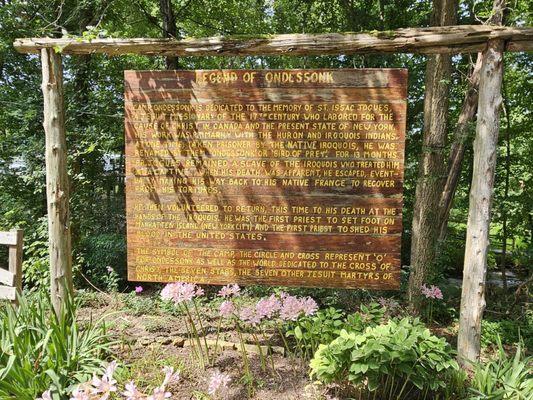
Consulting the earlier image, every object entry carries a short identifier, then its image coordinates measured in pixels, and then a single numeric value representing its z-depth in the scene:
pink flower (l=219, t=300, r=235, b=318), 3.75
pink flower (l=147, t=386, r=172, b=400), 2.43
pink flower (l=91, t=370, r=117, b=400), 2.39
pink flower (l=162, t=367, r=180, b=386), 2.64
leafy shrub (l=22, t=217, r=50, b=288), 6.53
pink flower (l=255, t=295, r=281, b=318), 3.65
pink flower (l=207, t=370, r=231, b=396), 3.09
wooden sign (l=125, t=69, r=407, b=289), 3.60
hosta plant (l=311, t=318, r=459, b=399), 2.89
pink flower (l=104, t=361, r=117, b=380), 2.50
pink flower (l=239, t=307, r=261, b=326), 3.66
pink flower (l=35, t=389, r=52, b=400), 2.51
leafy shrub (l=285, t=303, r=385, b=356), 3.75
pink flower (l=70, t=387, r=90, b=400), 2.40
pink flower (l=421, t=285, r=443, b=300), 4.64
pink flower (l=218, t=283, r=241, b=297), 3.84
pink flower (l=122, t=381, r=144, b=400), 2.43
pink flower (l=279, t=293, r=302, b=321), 3.59
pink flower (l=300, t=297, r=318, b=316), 3.61
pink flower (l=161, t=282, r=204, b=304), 3.65
